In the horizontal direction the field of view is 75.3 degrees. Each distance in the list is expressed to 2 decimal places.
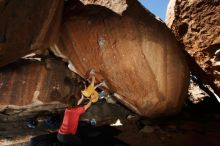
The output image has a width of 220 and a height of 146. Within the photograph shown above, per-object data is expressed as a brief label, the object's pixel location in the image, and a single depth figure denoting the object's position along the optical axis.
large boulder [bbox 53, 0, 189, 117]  2.70
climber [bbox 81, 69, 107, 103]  2.42
